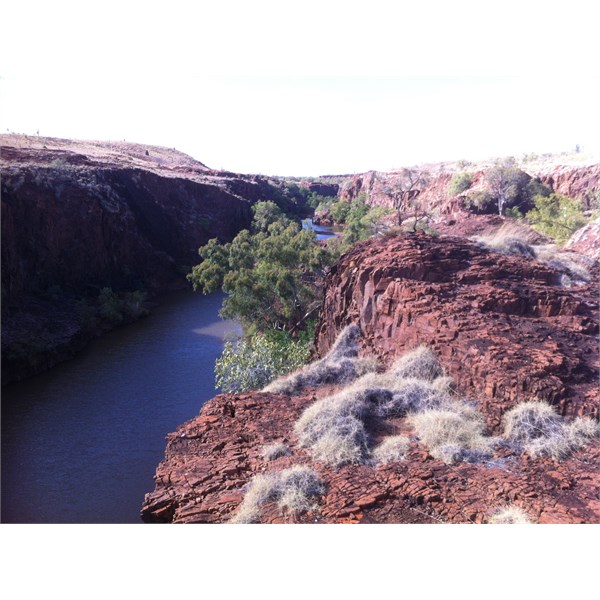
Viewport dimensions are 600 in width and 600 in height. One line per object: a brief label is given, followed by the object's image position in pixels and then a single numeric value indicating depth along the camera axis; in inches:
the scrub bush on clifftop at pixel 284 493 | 267.0
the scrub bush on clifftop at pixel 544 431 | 287.7
